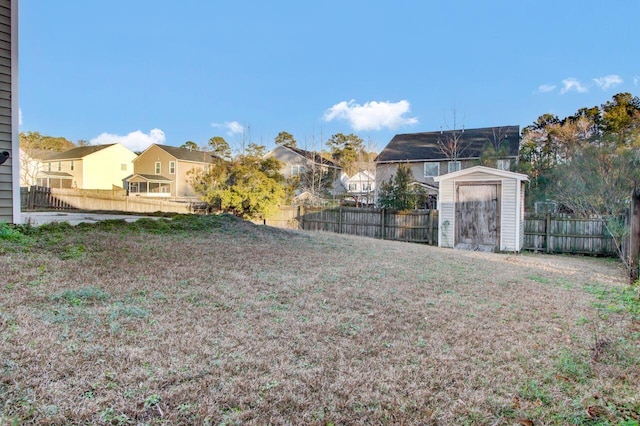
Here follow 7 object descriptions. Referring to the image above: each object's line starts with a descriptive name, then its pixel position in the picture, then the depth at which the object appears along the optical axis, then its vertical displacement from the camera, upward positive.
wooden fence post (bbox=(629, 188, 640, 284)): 5.93 -0.38
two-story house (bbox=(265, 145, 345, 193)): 27.77 +3.69
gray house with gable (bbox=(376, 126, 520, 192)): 22.35 +3.96
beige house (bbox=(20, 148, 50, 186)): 28.02 +3.36
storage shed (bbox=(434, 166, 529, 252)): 11.52 +0.07
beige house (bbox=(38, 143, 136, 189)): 33.97 +3.96
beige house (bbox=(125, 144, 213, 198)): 32.50 +3.36
